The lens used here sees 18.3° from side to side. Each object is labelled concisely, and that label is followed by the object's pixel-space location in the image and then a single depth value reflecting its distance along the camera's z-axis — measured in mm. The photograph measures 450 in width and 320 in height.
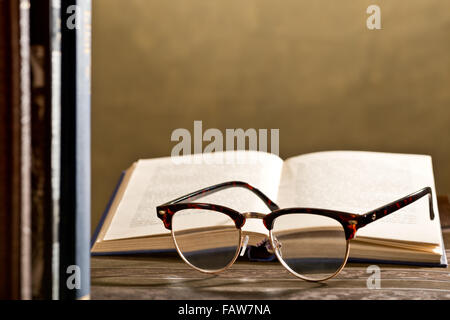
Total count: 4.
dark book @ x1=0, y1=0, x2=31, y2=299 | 793
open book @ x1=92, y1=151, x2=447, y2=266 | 942
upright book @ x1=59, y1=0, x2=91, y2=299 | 808
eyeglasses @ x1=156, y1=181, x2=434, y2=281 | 922
